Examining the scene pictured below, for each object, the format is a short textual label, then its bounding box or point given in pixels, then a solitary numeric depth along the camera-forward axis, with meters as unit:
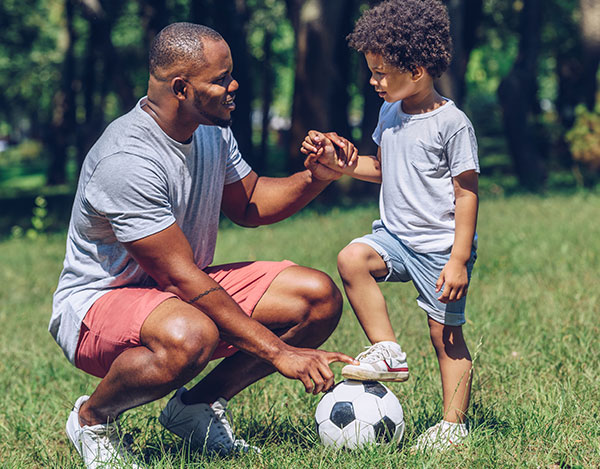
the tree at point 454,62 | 13.71
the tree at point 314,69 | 14.59
